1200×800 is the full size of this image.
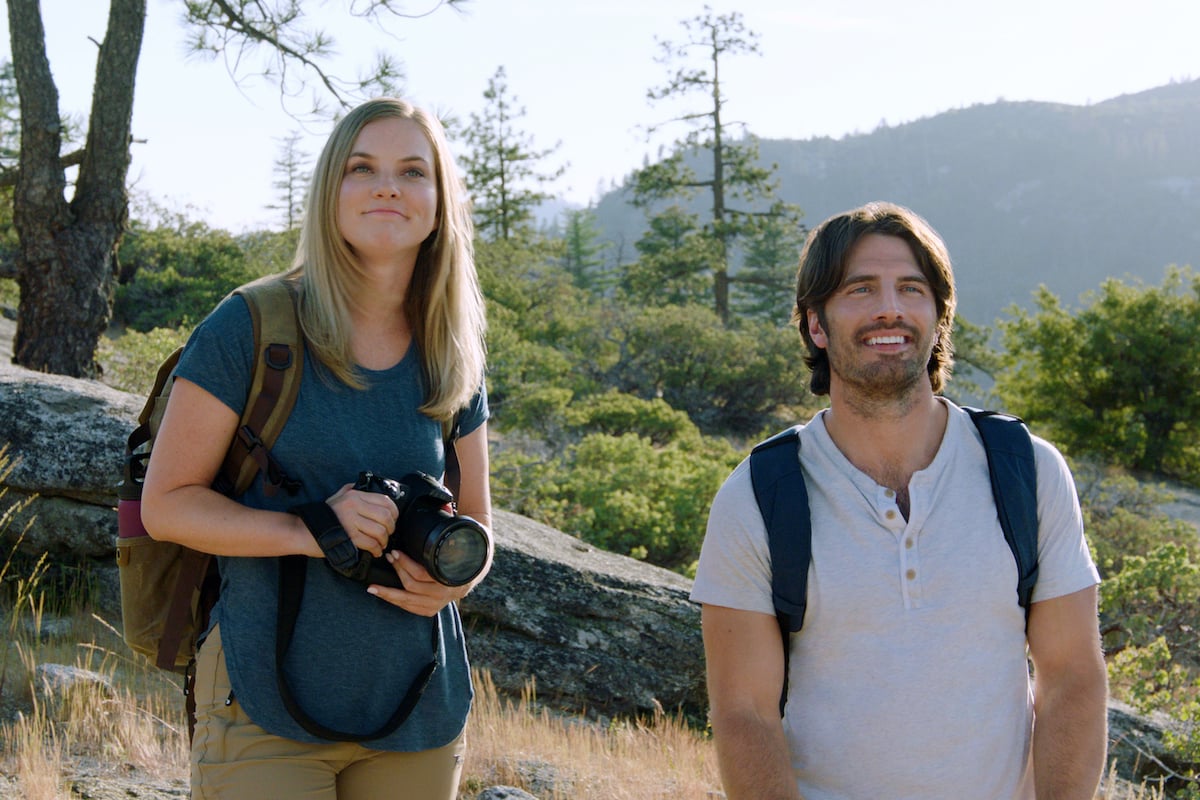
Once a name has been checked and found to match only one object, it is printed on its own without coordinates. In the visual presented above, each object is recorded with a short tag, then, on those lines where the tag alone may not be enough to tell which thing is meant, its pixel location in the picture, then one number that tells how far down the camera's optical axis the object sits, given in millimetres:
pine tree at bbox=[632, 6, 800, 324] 26781
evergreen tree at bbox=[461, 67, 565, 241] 32875
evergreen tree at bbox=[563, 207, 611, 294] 59972
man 2000
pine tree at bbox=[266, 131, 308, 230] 41406
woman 1887
